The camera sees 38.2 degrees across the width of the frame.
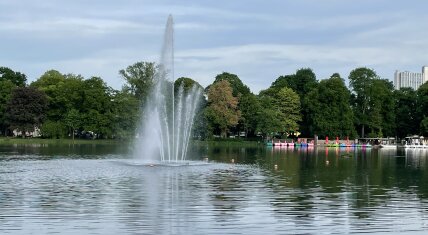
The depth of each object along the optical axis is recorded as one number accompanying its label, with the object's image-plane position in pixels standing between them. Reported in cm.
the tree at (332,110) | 12150
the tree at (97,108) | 11956
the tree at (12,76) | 14095
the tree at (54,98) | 12612
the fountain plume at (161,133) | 5442
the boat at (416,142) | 11969
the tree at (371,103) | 12700
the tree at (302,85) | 12929
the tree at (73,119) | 11981
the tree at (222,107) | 11719
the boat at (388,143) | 11981
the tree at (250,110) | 12088
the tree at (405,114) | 13450
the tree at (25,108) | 11969
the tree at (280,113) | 12106
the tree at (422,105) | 12977
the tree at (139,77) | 12275
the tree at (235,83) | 12762
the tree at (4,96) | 12375
